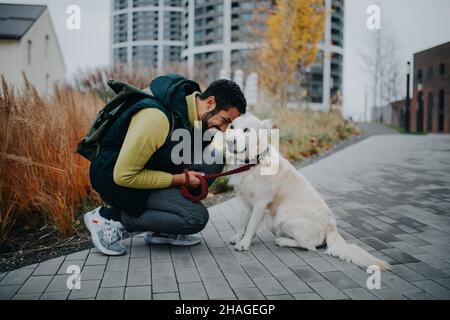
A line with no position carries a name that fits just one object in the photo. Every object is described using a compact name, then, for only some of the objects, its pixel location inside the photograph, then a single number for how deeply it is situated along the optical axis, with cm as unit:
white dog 328
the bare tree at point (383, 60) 775
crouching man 289
